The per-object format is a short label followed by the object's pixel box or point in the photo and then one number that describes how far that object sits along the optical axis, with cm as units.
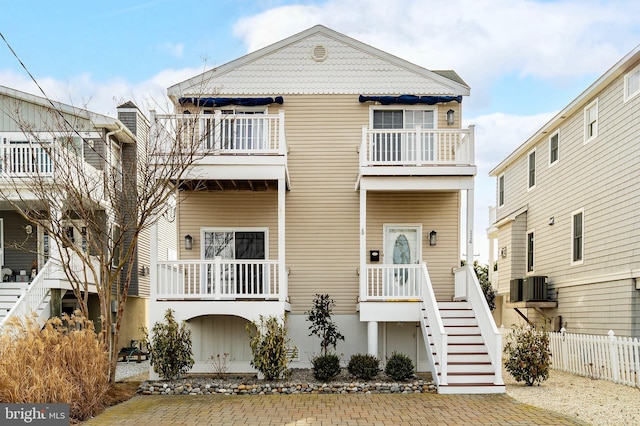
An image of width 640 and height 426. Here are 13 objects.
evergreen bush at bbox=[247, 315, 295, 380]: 1266
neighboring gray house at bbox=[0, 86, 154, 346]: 1572
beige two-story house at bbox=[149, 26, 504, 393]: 1492
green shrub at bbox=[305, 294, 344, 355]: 1445
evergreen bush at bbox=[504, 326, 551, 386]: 1262
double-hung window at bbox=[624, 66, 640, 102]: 1476
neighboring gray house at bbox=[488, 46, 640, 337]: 1504
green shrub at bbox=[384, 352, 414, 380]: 1255
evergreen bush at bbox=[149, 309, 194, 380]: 1267
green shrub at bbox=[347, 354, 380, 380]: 1269
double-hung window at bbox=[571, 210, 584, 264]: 1800
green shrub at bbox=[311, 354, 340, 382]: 1258
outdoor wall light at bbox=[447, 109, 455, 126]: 1589
